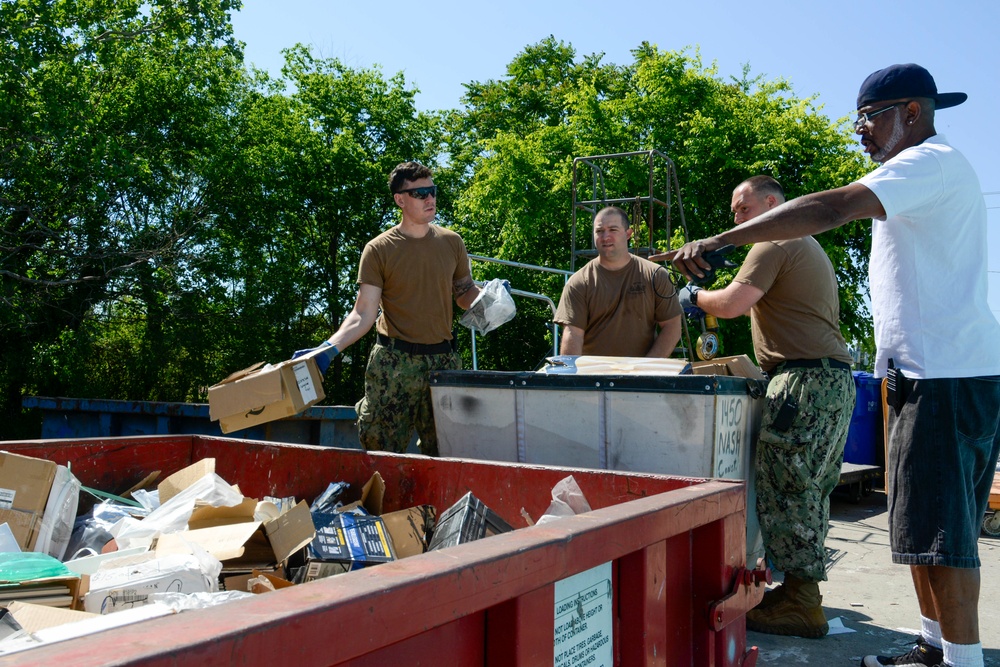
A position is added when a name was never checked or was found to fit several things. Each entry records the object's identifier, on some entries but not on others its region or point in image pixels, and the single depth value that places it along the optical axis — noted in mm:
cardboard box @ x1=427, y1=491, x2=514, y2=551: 2262
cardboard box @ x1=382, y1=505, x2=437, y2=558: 2453
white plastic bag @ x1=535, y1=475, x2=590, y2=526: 2352
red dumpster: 1005
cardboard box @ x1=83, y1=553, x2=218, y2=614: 1793
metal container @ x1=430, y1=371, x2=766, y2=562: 3014
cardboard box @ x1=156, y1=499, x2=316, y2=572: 2188
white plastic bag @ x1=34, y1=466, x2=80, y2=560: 2523
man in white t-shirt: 2553
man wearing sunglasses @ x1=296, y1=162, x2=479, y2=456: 4004
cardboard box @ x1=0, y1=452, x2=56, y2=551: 2504
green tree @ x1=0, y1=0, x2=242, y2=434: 11188
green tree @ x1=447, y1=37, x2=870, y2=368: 18531
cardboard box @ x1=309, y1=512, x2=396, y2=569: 2225
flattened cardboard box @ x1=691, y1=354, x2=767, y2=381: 3627
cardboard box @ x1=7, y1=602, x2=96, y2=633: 1501
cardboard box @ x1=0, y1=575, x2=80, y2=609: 1711
